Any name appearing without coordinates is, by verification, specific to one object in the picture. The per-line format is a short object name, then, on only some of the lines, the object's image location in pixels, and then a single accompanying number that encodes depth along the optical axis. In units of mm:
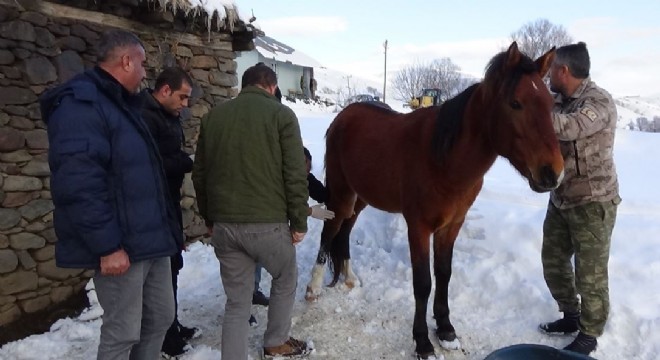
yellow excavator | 24969
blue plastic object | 2891
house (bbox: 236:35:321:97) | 29641
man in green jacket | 2688
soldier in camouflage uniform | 2857
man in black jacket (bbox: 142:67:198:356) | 2934
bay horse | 2566
